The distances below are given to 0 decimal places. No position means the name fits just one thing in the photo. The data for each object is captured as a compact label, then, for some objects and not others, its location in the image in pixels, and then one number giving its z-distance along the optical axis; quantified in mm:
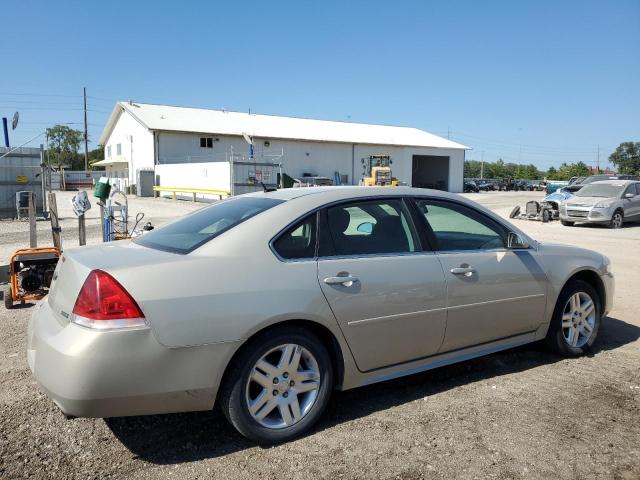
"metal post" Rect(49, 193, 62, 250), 7496
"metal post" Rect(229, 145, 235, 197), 28244
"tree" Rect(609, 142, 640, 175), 91900
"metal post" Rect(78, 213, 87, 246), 8329
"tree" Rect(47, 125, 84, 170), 87062
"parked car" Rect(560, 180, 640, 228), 17812
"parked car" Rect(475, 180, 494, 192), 59125
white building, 37031
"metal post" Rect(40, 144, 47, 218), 12295
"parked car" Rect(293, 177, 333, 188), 37219
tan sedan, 2828
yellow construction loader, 35369
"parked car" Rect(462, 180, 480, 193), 56362
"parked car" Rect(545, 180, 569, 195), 44316
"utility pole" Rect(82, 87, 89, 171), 67994
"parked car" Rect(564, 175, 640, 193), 22719
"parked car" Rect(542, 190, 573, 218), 20328
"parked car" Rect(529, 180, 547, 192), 65375
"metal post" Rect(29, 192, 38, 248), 7777
